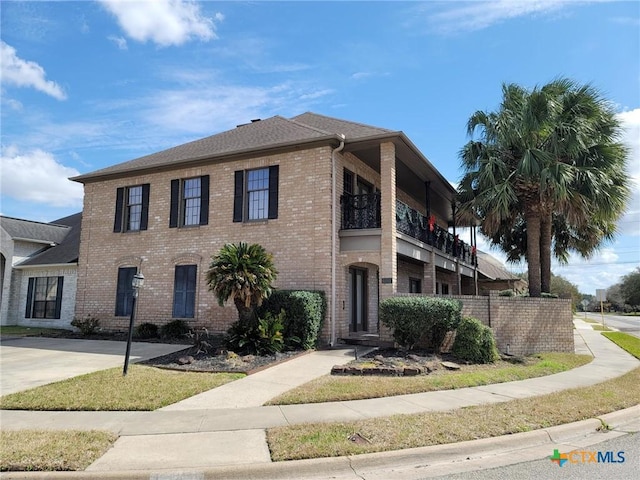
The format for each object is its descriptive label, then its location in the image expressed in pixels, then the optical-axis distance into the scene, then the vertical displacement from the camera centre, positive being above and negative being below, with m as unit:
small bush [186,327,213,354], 11.97 -1.19
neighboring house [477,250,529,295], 31.55 +1.60
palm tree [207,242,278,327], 11.52 +0.55
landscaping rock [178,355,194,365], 10.76 -1.43
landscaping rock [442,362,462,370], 10.73 -1.47
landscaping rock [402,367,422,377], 9.91 -1.49
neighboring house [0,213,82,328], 19.95 +0.98
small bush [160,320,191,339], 15.50 -1.06
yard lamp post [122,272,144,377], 9.09 +0.16
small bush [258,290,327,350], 12.67 -0.37
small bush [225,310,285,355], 11.59 -0.97
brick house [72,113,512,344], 14.41 +2.74
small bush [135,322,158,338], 15.95 -1.14
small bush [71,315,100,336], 16.83 -1.04
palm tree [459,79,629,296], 15.55 +4.89
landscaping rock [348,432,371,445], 5.50 -1.65
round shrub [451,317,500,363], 11.70 -1.02
